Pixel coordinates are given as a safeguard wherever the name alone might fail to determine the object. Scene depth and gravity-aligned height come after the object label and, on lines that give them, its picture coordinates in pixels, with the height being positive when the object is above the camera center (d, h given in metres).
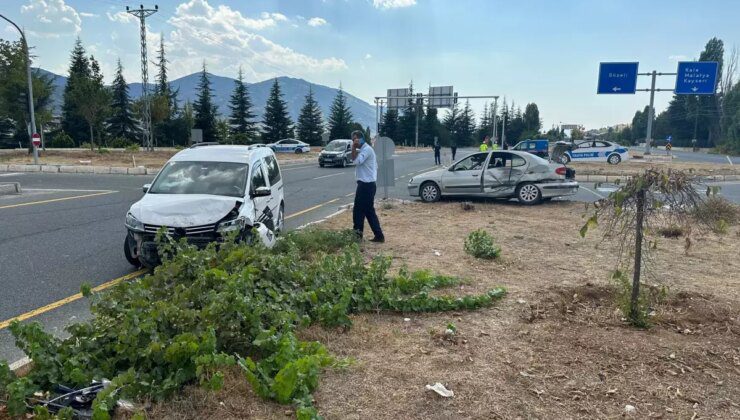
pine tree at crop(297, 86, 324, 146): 74.75 +3.84
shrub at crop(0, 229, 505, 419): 3.13 -1.37
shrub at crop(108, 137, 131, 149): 49.38 +0.01
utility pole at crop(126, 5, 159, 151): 32.75 +5.33
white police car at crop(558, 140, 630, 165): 35.28 +0.06
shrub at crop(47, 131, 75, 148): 48.84 +0.01
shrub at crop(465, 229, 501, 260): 7.32 -1.43
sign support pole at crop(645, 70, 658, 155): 32.03 +3.60
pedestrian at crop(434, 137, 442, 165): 35.22 -0.23
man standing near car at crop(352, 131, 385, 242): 8.38 -0.63
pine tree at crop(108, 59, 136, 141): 59.84 +3.15
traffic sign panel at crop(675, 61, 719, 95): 30.58 +4.80
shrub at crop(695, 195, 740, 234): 4.27 -0.56
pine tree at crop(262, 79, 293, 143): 69.50 +3.81
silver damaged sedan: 13.68 -0.76
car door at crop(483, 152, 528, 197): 13.75 -0.60
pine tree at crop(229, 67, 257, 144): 66.81 +4.78
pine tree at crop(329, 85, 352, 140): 78.50 +4.57
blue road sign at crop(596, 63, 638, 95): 31.28 +4.80
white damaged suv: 6.23 -0.75
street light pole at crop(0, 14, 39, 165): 25.03 +1.59
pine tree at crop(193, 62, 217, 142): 59.84 +3.90
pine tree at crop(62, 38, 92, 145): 52.87 +2.99
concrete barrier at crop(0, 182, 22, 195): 14.76 -1.42
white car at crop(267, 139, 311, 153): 50.50 -0.10
